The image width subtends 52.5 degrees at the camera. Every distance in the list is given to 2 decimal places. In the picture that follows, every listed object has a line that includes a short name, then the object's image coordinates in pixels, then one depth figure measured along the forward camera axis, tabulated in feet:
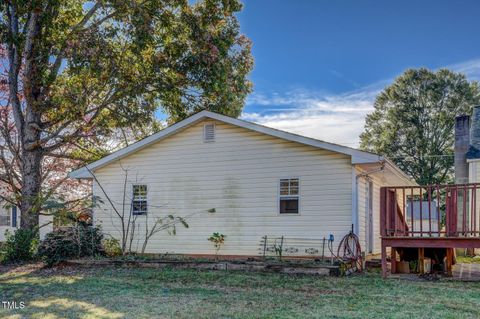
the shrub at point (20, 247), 45.68
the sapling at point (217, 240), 42.47
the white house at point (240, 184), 39.06
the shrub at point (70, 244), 40.27
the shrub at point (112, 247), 44.80
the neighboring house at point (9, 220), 74.28
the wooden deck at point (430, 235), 31.22
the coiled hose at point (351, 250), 36.55
